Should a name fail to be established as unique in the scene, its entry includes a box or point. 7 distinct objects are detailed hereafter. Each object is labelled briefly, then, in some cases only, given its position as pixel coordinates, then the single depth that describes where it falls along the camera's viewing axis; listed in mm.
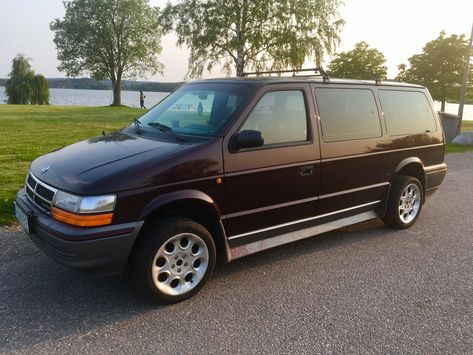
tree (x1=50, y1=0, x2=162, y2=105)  41688
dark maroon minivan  3119
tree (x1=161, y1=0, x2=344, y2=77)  26547
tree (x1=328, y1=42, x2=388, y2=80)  34781
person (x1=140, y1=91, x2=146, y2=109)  39862
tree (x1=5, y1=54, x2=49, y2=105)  49219
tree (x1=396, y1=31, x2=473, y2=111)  34656
